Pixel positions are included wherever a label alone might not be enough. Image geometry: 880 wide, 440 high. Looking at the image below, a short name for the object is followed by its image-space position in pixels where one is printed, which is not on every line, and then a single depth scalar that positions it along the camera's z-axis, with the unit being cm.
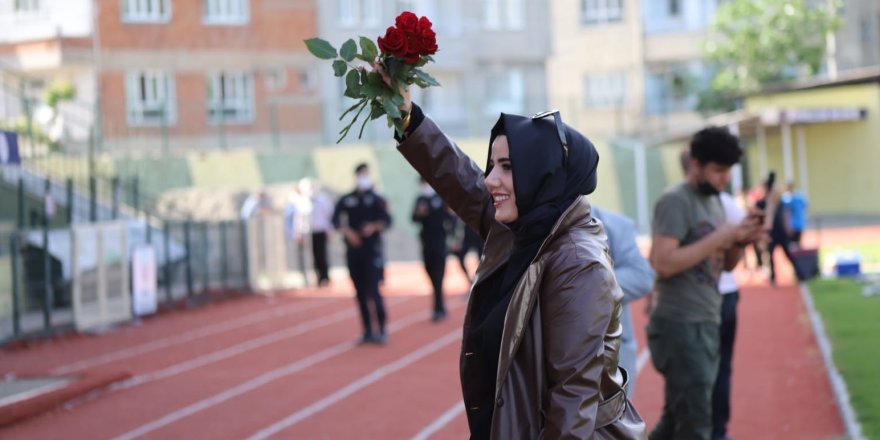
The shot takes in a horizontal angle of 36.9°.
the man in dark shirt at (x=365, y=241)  1596
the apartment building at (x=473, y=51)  5009
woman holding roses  394
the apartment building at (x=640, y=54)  5481
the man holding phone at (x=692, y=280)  735
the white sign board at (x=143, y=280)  2047
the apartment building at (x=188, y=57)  4409
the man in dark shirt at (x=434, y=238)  1823
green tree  4503
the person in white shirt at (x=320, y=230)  2656
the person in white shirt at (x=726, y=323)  841
